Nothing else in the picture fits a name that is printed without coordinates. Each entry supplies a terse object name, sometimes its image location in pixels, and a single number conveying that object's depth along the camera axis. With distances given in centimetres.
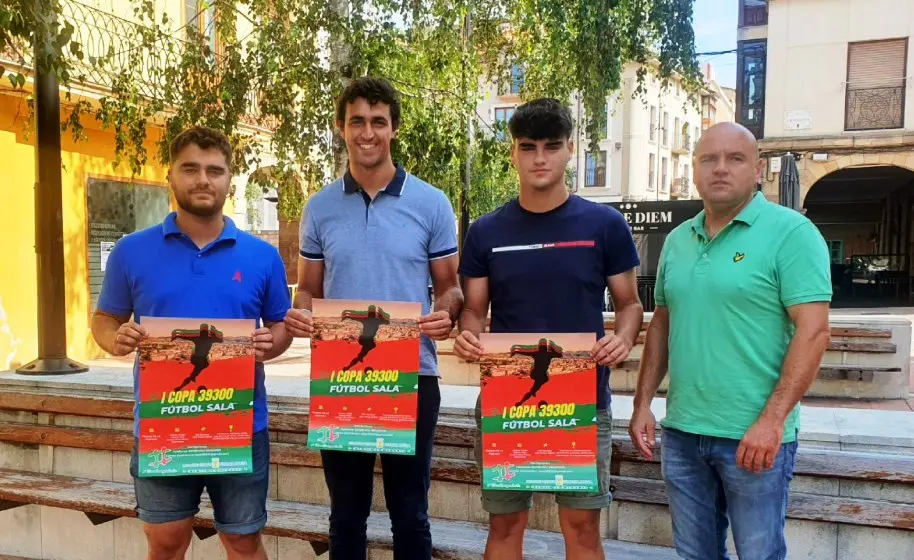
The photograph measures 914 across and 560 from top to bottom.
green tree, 522
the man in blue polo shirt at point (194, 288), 221
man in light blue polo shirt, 230
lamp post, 473
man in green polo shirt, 190
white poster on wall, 903
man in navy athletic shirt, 217
